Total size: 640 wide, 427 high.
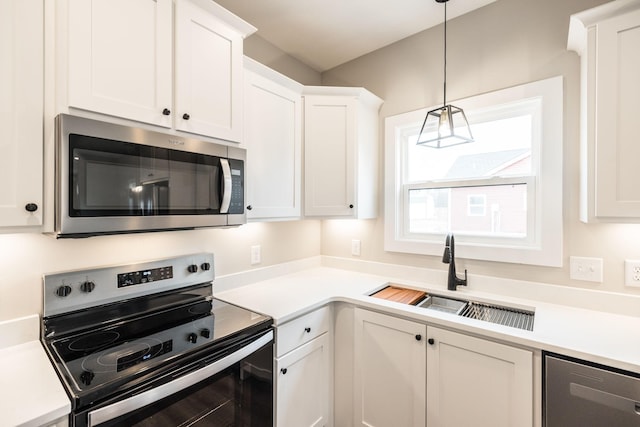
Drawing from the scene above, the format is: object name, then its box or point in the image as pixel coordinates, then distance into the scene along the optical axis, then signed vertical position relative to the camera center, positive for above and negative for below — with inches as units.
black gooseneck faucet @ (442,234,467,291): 74.2 -13.1
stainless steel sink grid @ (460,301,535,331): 60.8 -21.9
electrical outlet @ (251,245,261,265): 82.4 -11.5
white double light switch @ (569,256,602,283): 60.7 -11.2
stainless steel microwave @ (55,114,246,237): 40.4 +5.1
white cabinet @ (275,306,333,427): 59.9 -33.8
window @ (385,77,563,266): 65.6 +7.9
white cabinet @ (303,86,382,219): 82.7 +16.7
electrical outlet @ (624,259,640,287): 57.4 -11.2
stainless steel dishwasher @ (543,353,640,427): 41.7 -26.2
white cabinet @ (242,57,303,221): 69.2 +17.2
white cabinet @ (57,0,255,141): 42.0 +24.4
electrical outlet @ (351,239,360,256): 96.3 -10.8
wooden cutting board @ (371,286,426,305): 73.6 -20.8
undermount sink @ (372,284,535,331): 62.5 -21.8
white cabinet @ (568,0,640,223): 48.6 +17.5
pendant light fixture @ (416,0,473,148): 65.9 +22.0
